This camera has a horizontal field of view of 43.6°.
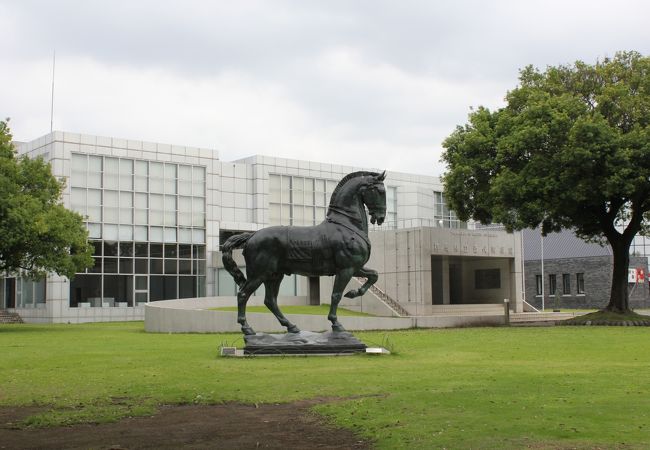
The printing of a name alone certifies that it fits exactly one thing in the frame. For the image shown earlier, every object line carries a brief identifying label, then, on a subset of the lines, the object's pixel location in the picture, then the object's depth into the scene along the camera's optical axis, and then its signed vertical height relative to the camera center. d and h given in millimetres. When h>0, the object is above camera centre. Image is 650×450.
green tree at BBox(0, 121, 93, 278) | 35625 +2336
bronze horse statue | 19656 +707
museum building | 51156 +3462
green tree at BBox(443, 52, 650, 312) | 35281 +5425
